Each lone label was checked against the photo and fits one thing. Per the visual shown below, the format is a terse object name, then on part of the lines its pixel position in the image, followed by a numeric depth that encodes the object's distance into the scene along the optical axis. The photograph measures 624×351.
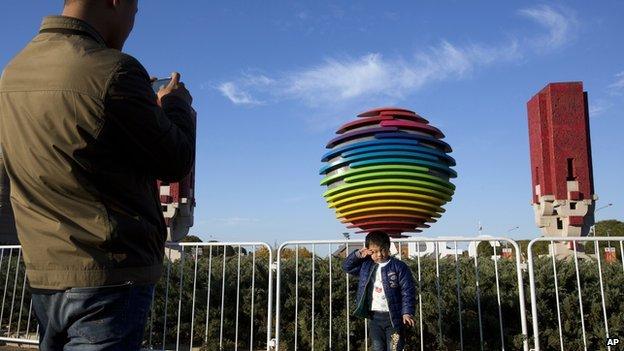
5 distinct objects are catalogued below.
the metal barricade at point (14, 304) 7.23
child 4.57
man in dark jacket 1.36
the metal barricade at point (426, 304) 5.54
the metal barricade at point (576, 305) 5.31
